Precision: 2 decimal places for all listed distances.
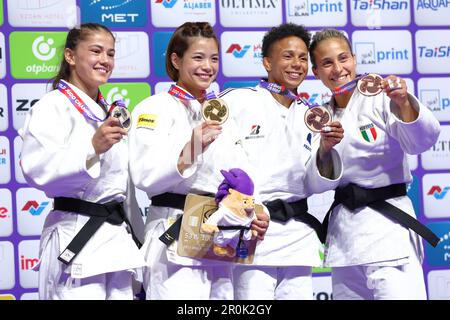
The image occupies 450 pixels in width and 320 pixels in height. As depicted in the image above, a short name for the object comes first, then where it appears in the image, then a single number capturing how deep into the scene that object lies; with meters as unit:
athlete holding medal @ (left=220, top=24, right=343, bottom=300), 3.88
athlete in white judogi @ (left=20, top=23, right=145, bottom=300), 3.40
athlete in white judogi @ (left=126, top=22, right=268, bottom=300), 3.59
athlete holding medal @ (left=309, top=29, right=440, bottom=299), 3.81
